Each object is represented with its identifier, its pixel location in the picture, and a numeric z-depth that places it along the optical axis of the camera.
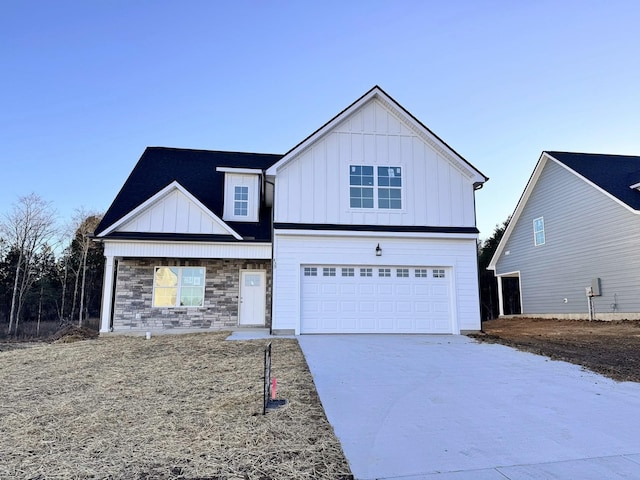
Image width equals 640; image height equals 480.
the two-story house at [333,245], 11.66
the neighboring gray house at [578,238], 15.33
